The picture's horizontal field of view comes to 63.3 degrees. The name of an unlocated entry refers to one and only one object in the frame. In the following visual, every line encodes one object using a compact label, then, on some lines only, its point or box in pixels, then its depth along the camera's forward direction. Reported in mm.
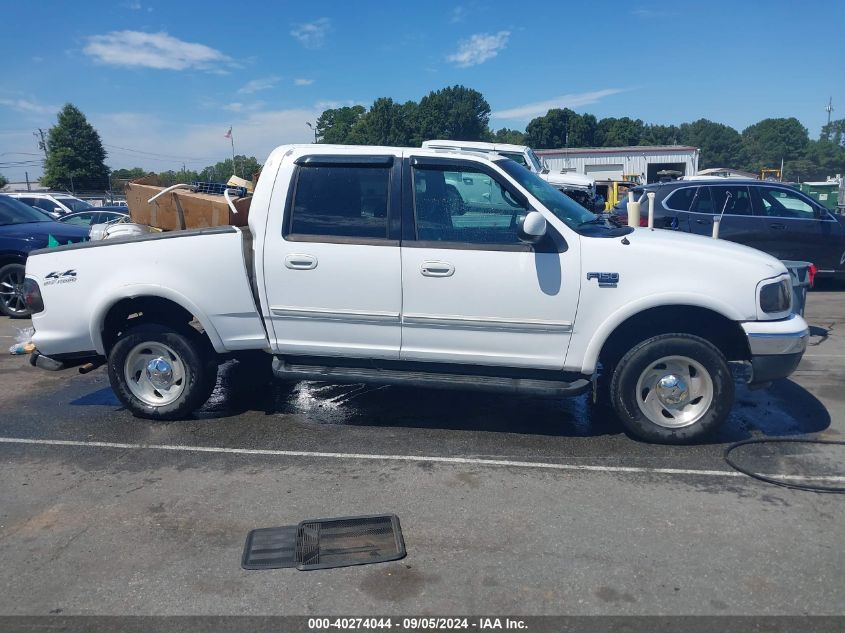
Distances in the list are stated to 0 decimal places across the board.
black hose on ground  4262
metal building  44312
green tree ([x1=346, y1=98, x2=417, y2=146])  70500
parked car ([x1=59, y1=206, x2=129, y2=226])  18984
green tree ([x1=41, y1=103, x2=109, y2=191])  52625
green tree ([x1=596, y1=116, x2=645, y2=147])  97188
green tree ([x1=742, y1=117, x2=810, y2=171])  110000
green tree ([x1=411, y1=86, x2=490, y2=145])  78938
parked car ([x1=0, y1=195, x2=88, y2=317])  9922
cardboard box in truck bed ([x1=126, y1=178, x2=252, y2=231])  5879
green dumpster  30947
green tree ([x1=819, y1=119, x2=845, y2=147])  135375
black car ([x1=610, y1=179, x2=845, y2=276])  10695
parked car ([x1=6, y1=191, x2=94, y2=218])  24734
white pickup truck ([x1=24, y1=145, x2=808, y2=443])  4762
